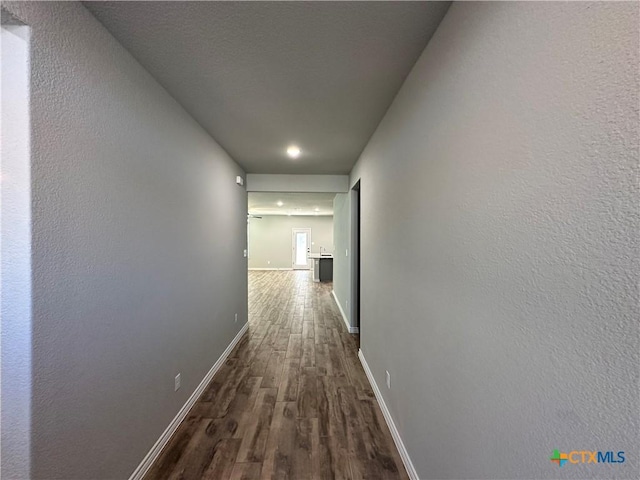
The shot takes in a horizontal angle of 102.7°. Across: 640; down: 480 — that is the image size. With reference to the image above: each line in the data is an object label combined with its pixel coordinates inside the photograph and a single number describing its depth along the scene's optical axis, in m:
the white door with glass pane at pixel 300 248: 11.68
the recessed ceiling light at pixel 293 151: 2.88
